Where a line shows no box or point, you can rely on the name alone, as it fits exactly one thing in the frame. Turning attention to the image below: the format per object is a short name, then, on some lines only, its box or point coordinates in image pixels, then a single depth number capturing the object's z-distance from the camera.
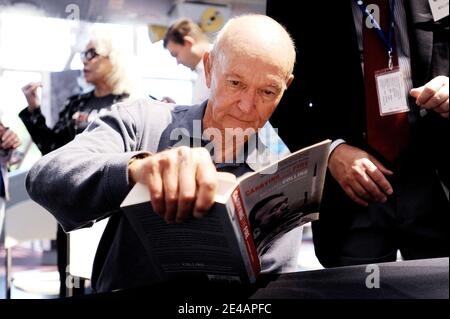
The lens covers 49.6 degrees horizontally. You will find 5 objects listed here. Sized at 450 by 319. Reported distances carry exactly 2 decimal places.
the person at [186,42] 2.56
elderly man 0.71
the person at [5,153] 2.43
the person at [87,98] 2.46
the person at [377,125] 1.05
